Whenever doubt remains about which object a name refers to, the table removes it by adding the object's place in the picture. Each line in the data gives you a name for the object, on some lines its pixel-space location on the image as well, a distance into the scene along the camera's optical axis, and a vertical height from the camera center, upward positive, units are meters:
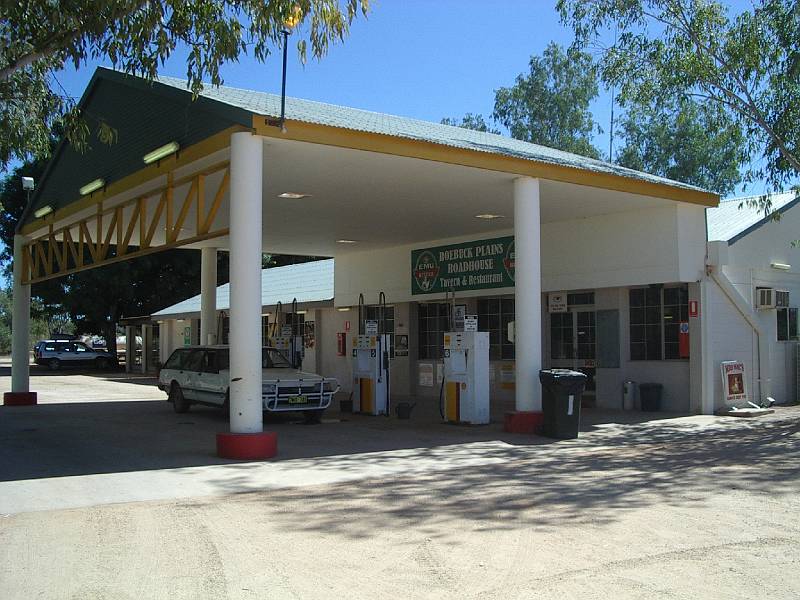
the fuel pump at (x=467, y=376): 15.78 -0.71
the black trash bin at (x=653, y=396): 17.86 -1.27
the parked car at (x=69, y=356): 42.50 -0.68
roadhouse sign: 20.91 +2.00
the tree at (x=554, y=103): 49.00 +14.29
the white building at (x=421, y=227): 12.40 +2.72
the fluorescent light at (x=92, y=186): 16.33 +3.19
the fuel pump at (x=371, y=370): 17.80 -0.66
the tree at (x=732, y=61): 16.34 +5.77
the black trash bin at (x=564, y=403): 13.60 -1.07
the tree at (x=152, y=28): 10.04 +4.01
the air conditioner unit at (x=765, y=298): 18.22 +0.88
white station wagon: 15.62 -0.85
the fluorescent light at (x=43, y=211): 19.33 +3.18
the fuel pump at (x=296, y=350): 20.44 -0.23
